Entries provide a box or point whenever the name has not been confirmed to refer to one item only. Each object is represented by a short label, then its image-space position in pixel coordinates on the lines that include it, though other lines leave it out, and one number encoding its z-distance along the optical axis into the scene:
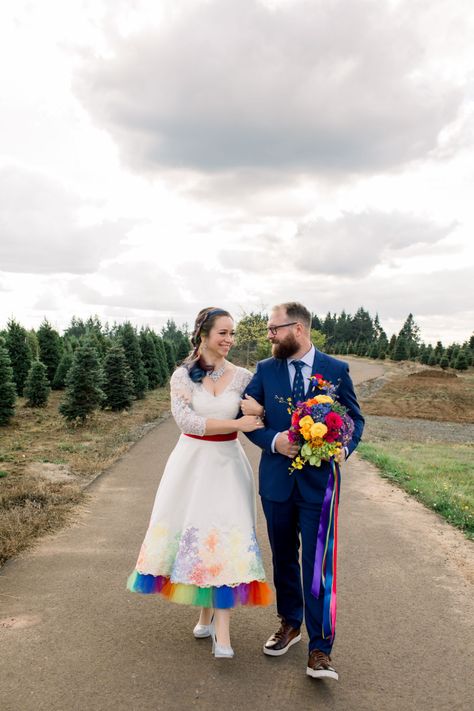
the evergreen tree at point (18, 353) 24.03
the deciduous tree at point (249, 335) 51.65
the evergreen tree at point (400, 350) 77.25
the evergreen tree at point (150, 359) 29.77
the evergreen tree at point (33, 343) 26.61
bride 3.88
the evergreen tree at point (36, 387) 20.45
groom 3.86
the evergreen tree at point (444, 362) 63.07
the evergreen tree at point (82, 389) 16.27
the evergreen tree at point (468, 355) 59.38
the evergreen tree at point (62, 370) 26.23
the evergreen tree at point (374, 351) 85.61
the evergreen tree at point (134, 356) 25.34
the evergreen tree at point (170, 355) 39.17
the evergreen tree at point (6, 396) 16.48
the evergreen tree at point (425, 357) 71.70
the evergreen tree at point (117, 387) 20.28
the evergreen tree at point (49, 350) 27.55
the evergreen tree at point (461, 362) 58.78
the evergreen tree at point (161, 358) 32.71
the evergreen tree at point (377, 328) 118.84
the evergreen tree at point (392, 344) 82.22
